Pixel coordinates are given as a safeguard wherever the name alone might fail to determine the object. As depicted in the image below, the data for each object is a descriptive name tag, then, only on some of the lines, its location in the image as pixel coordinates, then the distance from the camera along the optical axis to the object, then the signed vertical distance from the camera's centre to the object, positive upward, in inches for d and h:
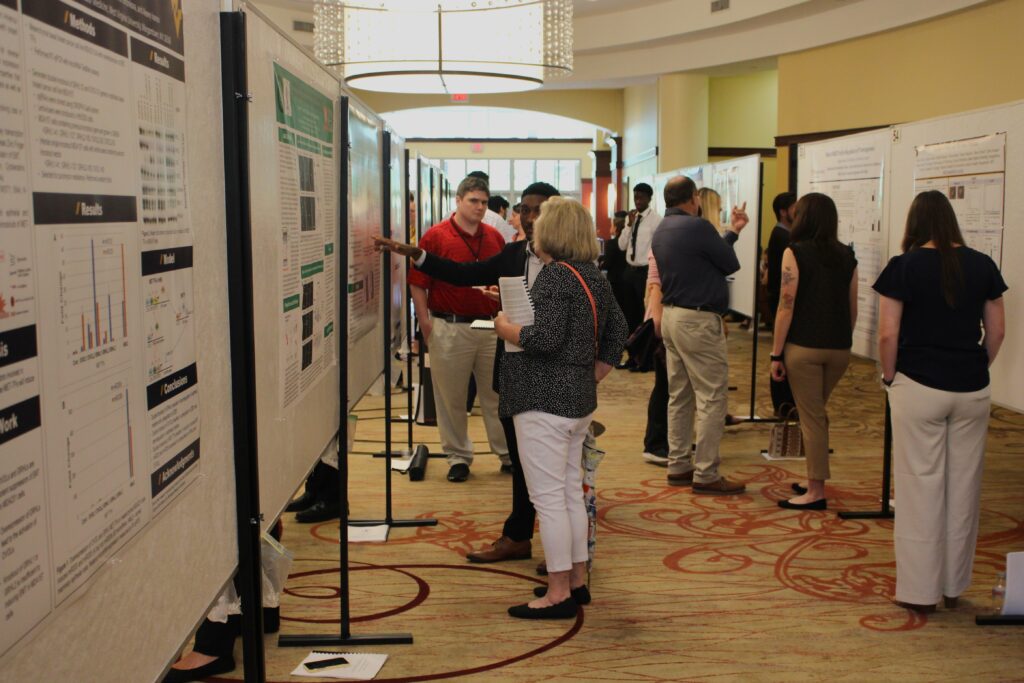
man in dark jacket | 172.4 -9.8
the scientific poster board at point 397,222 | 195.9 -0.5
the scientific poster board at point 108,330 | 40.3 -5.2
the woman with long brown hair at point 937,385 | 146.4 -23.6
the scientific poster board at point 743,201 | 301.1 +5.6
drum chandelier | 217.9 +38.9
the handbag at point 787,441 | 249.1 -53.2
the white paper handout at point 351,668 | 129.8 -57.0
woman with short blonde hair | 141.7 -20.4
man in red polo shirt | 217.5 -18.4
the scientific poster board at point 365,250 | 134.0 -4.2
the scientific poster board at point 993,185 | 154.6 +5.6
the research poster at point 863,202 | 202.4 +3.5
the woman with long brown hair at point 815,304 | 196.1 -15.9
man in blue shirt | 217.0 -18.0
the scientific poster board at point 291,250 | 77.6 -2.6
